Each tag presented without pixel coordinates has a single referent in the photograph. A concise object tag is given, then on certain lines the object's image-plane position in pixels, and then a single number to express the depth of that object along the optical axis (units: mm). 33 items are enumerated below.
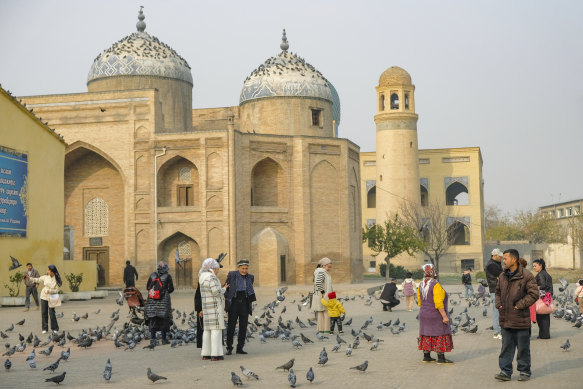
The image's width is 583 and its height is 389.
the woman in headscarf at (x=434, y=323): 10141
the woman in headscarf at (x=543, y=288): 13070
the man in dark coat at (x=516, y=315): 9000
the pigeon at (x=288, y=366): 9438
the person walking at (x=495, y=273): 12547
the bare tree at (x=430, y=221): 50547
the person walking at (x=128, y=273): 26759
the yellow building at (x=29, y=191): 23547
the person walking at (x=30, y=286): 21234
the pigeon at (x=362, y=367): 9422
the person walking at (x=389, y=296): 20297
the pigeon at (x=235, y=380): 8625
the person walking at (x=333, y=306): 14200
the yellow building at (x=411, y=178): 52312
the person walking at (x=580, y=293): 15084
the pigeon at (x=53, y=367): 9516
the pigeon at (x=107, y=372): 9109
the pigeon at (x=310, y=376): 8703
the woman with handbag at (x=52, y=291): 14664
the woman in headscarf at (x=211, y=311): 10961
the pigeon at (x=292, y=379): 8602
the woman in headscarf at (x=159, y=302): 12741
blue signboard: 23297
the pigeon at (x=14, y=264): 23203
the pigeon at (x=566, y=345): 11172
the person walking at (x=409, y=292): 20797
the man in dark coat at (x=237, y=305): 11734
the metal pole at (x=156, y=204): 34812
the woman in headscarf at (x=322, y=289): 14320
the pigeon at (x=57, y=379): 8852
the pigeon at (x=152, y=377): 8789
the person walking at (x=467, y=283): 25297
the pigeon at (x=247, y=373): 9000
